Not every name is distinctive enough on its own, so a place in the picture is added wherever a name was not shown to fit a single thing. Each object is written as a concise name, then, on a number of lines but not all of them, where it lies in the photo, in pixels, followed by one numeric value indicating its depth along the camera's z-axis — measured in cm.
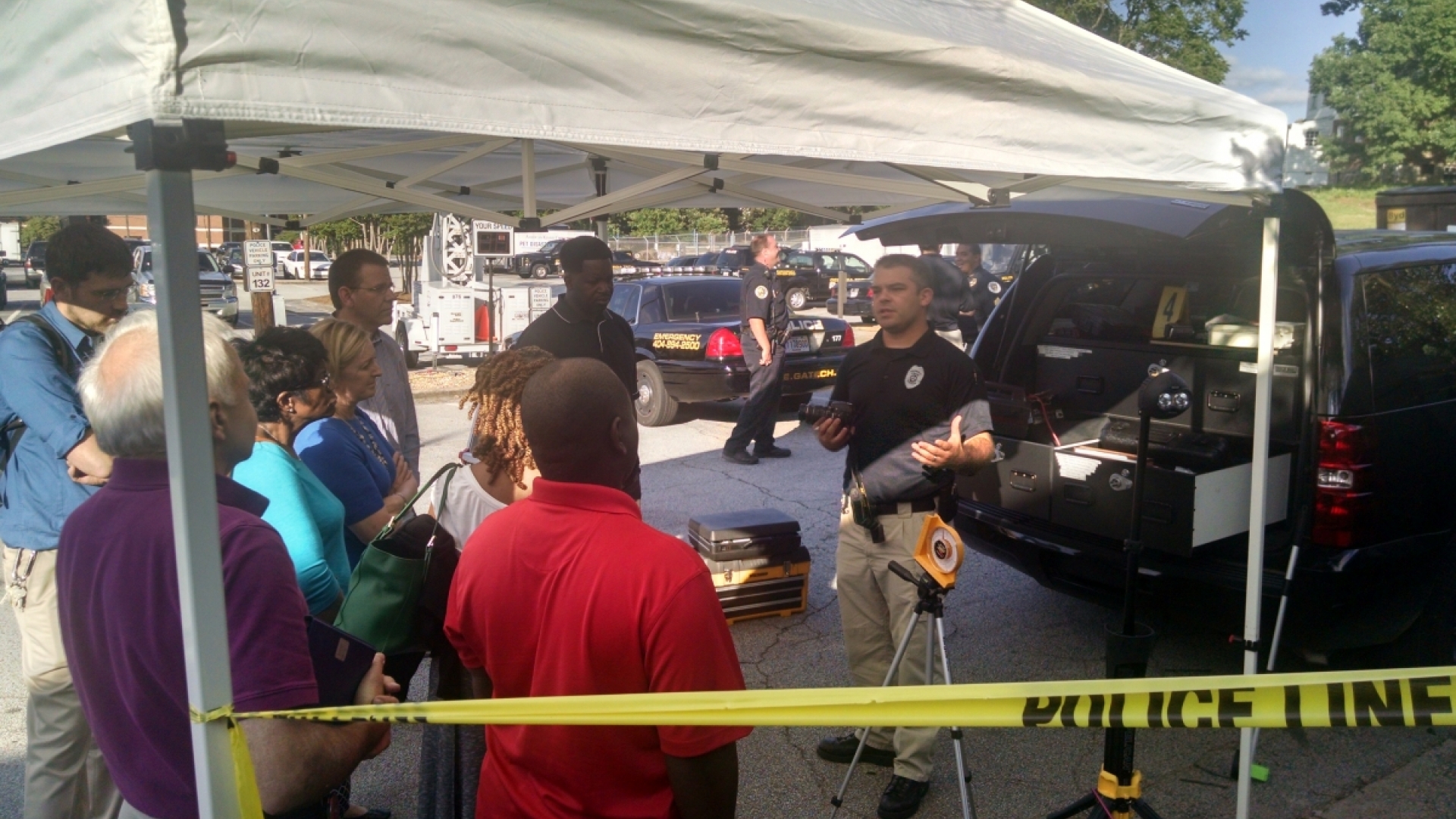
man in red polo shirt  166
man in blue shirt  296
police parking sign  1152
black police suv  368
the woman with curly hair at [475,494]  235
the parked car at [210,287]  2175
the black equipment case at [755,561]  523
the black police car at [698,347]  1092
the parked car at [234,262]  3441
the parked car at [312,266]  4559
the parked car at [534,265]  3672
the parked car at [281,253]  4803
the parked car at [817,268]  3044
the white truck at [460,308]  1520
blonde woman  314
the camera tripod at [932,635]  300
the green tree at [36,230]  4652
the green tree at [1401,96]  6362
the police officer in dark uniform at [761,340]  879
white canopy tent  149
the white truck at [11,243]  5300
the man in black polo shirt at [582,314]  464
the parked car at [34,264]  3919
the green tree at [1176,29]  5281
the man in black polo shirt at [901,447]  354
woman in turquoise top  254
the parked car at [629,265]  3572
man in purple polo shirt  173
